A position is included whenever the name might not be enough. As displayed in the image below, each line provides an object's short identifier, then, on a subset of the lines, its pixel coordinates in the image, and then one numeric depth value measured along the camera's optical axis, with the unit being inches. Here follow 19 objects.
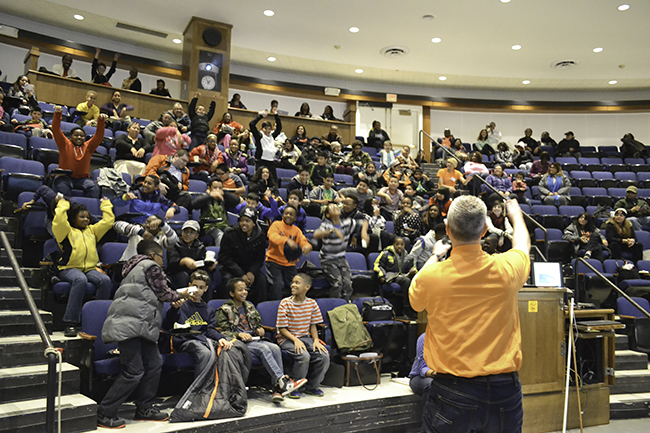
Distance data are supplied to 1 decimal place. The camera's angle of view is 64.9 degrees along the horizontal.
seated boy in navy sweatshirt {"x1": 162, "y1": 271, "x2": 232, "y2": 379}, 143.1
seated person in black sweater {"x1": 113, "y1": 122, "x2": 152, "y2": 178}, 254.7
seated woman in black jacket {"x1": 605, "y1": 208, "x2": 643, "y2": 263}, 285.9
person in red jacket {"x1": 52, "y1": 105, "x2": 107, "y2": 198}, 200.4
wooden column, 382.3
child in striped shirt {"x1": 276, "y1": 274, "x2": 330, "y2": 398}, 156.9
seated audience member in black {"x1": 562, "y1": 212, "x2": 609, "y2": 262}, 278.3
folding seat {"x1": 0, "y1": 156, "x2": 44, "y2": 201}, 191.0
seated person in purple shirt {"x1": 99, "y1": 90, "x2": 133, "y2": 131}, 313.7
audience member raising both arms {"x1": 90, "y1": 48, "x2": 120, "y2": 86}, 375.6
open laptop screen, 174.2
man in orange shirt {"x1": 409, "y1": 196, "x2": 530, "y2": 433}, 65.1
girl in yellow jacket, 145.9
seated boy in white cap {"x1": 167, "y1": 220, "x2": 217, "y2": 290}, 169.5
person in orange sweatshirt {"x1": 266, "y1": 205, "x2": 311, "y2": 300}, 191.5
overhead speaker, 382.9
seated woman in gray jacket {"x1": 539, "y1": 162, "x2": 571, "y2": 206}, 361.4
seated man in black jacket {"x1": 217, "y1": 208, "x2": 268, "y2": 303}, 183.5
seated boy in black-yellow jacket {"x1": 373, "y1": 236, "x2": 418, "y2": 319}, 210.5
